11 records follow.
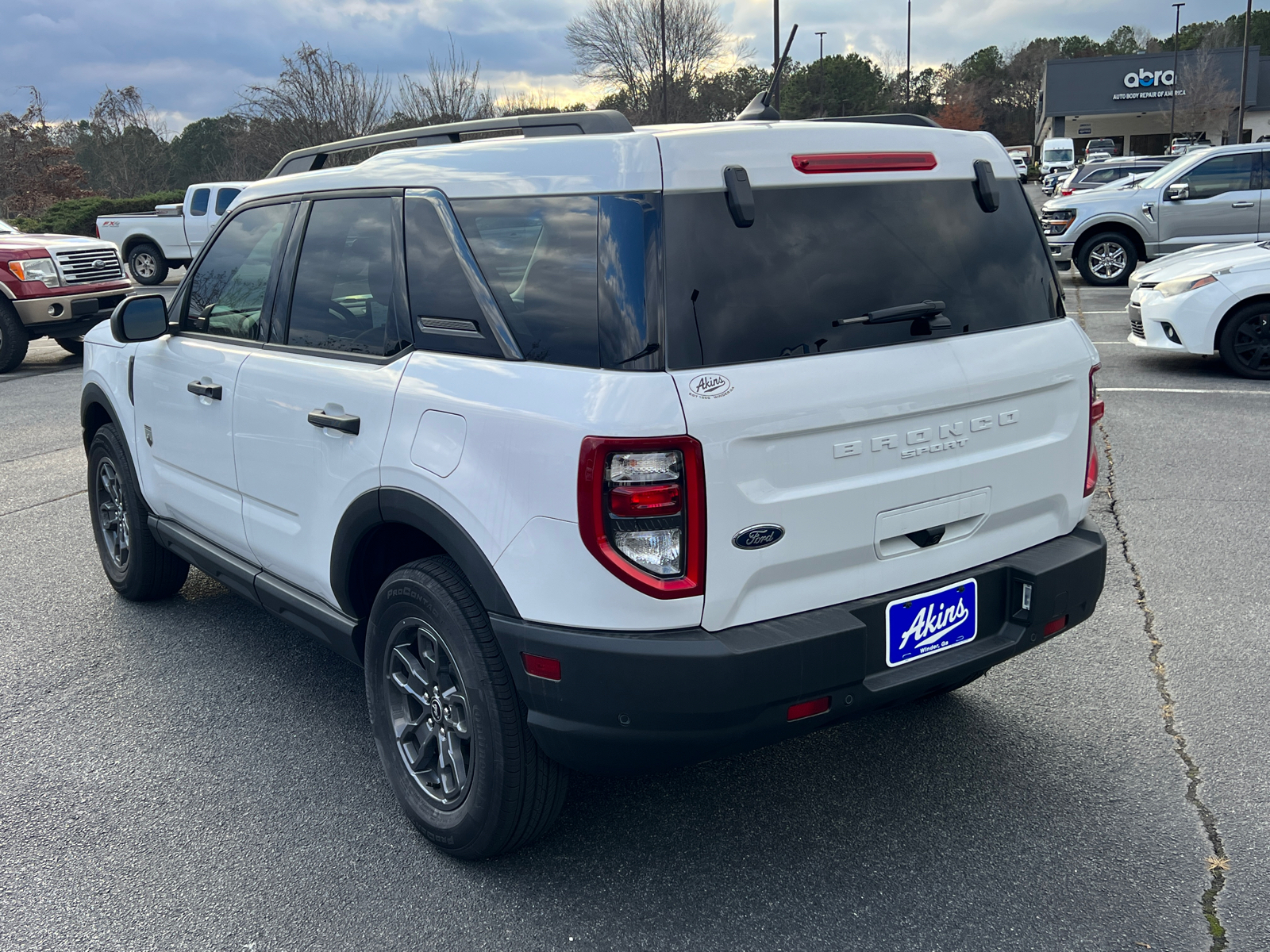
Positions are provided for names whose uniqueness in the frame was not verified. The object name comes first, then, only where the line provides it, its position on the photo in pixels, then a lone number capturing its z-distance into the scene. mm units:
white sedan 8852
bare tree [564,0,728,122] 35844
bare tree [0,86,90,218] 35500
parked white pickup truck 22953
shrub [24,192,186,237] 30062
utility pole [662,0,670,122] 30438
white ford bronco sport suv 2389
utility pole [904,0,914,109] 73375
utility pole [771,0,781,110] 27267
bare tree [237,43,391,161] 27641
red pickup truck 13062
